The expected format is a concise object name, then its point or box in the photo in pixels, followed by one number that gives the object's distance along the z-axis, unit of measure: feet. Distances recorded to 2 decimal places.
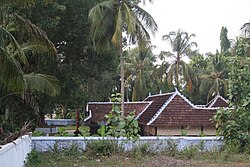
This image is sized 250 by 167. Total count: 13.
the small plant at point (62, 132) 52.83
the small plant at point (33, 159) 37.75
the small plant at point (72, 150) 44.09
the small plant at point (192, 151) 42.39
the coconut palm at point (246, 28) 69.10
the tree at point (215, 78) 129.51
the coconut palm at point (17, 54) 23.96
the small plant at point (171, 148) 42.68
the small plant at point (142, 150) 42.27
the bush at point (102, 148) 42.78
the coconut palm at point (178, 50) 114.52
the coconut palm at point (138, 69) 121.08
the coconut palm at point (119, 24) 65.92
